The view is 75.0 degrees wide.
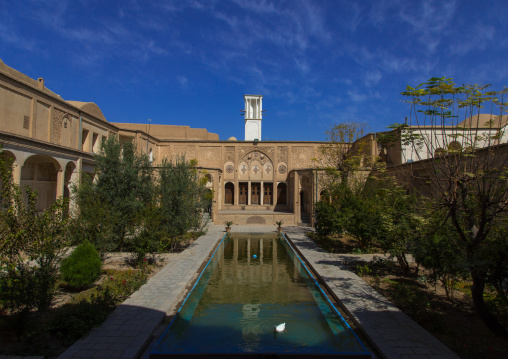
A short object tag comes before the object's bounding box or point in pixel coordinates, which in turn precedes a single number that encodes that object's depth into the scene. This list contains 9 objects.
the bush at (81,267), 7.06
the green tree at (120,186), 10.63
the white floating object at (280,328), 5.45
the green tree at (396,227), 7.93
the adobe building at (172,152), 12.05
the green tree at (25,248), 4.77
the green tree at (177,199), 11.73
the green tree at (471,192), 4.99
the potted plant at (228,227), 18.50
